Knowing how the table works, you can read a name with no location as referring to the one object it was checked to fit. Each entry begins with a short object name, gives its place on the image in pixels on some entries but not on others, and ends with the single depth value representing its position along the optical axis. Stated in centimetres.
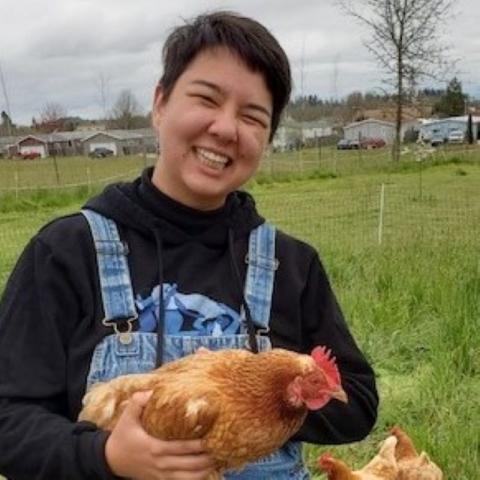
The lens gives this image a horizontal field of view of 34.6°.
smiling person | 144
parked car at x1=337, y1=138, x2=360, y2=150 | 4388
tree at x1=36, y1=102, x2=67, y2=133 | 3719
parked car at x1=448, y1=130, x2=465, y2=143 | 4828
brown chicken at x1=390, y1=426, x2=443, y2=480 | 258
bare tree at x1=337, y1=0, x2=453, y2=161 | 2530
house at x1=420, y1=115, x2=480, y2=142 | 5172
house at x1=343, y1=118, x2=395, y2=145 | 5412
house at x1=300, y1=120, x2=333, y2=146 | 4831
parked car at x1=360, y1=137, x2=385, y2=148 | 4595
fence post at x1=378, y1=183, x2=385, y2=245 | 813
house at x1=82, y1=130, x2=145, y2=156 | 4819
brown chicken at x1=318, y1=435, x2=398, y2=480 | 245
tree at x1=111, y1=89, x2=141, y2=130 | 3566
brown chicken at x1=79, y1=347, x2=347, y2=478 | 136
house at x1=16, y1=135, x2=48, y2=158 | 4548
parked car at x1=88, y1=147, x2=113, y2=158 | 4351
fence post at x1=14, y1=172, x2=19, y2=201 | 1567
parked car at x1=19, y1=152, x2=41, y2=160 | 4011
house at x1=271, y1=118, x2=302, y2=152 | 3719
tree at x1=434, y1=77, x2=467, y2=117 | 4956
